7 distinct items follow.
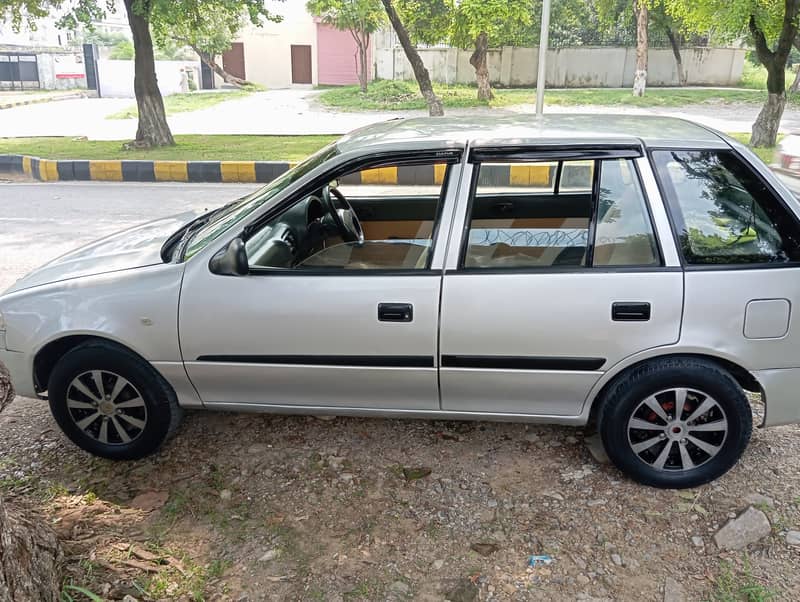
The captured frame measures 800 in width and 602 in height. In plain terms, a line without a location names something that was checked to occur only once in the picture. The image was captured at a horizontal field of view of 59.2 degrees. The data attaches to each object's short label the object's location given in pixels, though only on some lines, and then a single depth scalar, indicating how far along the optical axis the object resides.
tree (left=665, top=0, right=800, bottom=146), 11.64
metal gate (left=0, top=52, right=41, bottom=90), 38.88
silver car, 2.78
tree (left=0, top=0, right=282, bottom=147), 13.23
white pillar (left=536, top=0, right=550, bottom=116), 9.61
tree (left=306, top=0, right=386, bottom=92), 27.79
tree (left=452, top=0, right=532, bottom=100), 16.97
